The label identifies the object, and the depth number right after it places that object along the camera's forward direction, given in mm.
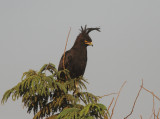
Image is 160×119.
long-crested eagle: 13750
